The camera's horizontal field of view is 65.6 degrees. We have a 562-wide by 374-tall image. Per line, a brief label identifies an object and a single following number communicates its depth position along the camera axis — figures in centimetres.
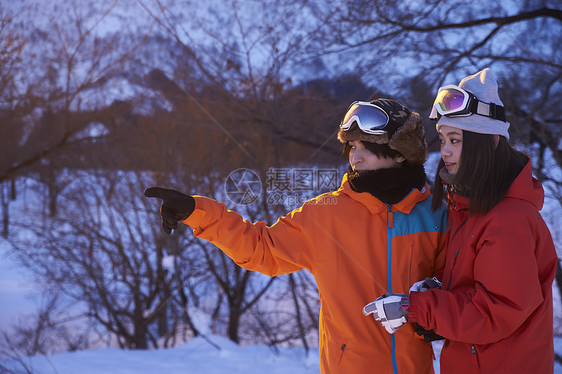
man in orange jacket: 182
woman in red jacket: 148
